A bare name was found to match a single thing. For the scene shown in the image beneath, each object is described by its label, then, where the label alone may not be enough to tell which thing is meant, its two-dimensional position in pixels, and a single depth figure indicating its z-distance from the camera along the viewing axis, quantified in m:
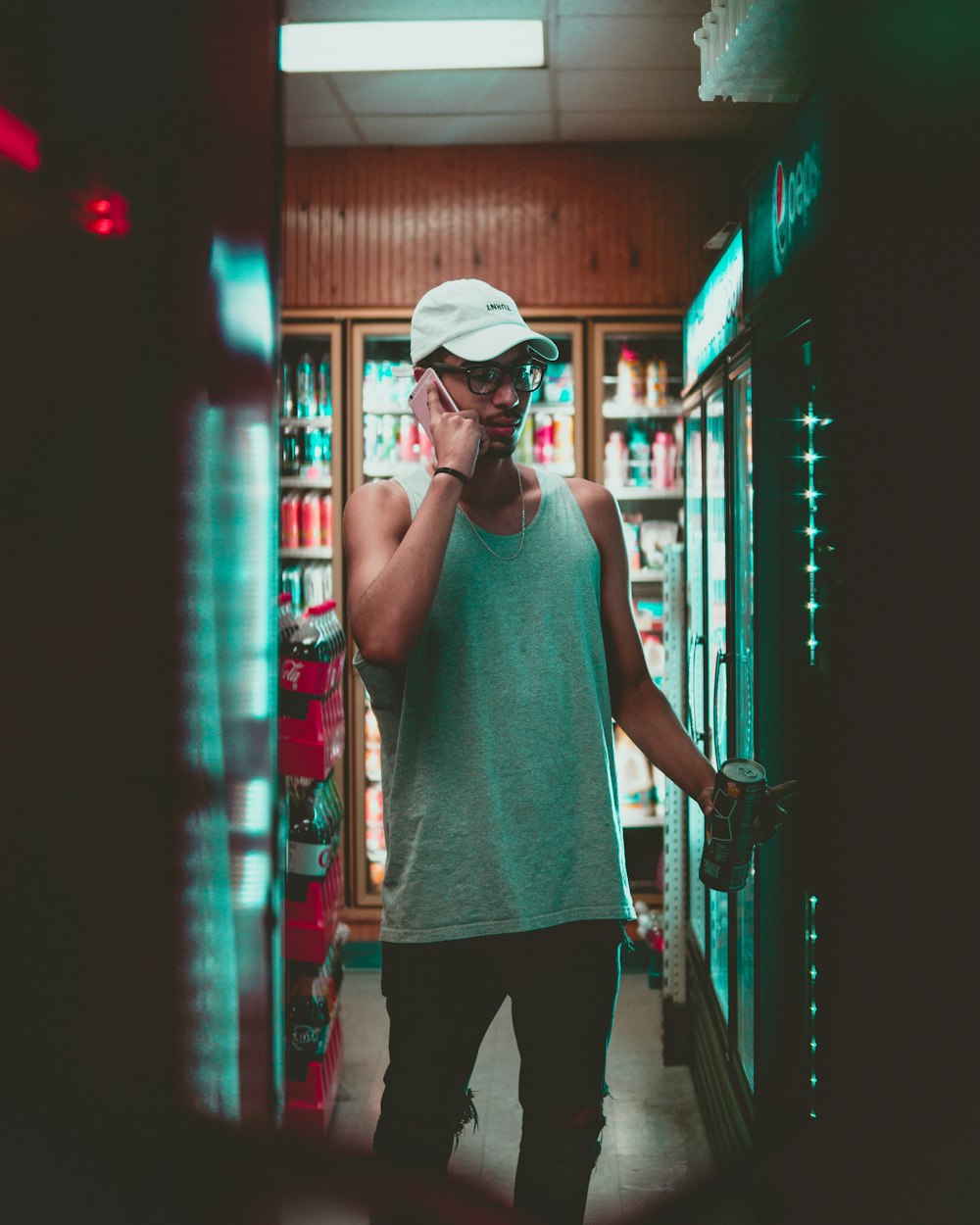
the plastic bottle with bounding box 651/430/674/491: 4.84
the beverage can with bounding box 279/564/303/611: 4.89
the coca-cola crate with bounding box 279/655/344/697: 2.59
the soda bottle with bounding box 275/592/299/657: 2.65
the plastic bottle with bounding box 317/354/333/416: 4.81
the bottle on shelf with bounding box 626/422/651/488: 4.84
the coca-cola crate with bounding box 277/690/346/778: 2.60
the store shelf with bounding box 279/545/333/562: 4.82
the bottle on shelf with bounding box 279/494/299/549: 4.82
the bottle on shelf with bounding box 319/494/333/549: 4.82
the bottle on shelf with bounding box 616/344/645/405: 4.82
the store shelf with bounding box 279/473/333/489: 4.77
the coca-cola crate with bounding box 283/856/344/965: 2.69
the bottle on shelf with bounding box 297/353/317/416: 4.82
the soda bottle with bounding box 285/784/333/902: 2.70
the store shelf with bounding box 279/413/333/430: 4.79
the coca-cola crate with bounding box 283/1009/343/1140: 2.79
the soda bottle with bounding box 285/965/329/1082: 2.74
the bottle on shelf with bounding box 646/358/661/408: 4.79
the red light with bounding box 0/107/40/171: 1.12
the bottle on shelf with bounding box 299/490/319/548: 4.79
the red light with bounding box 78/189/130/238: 1.24
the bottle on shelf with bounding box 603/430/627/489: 4.80
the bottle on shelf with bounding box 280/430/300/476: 4.84
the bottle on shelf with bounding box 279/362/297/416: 4.86
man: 1.54
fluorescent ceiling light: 3.60
